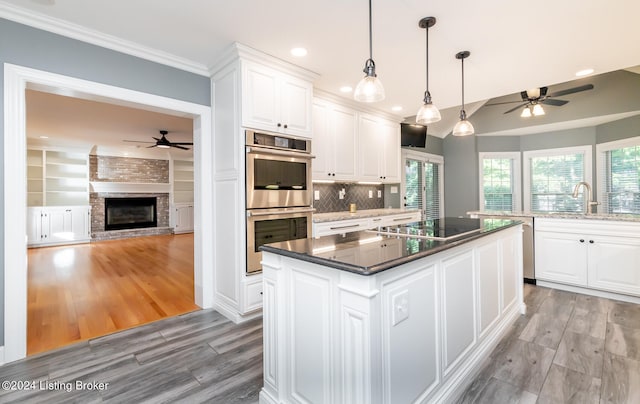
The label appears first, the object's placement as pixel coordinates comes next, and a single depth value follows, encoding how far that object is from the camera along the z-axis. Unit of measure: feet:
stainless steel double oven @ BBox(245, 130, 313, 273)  9.11
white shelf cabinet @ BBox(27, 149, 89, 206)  23.34
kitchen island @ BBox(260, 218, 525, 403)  3.90
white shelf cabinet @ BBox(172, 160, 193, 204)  30.30
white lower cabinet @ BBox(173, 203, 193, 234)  29.76
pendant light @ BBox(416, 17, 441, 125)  7.29
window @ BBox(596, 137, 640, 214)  15.87
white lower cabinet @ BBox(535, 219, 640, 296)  10.16
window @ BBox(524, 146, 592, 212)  19.11
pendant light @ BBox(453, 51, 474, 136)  8.75
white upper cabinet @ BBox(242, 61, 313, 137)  9.05
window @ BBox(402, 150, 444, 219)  19.62
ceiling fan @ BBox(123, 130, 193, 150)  19.52
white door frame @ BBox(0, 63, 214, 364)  6.81
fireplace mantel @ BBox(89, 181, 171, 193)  25.86
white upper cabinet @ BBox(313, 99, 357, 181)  12.47
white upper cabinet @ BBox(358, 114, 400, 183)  14.57
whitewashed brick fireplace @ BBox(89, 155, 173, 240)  26.16
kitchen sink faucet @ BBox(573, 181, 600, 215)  11.51
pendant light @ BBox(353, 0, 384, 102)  5.70
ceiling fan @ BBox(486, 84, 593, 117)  14.31
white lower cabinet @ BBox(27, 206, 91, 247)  22.22
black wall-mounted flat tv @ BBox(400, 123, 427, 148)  18.02
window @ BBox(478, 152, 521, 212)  21.70
